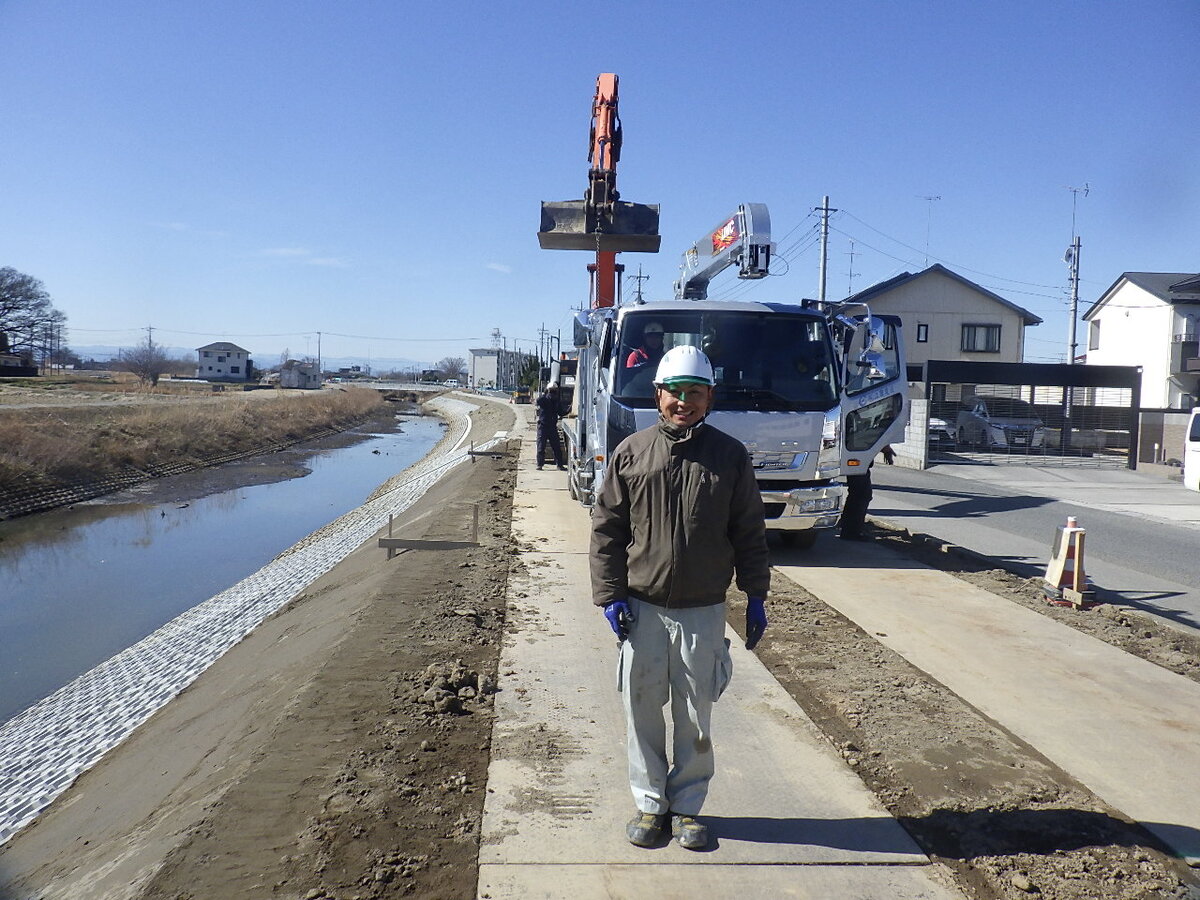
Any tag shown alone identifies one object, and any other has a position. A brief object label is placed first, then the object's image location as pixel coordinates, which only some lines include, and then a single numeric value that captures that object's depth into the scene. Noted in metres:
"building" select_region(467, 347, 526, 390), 120.19
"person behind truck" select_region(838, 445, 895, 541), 12.31
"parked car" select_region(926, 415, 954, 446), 29.95
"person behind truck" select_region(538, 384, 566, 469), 19.44
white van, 20.48
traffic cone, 8.52
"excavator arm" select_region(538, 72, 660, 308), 16.78
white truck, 9.41
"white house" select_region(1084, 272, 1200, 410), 39.06
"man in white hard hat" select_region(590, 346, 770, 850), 3.77
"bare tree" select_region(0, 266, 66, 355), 89.00
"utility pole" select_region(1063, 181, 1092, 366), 43.12
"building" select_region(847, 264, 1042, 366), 45.78
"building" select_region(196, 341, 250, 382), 125.94
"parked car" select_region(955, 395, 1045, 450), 30.02
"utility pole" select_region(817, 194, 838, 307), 40.41
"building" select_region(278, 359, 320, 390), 106.81
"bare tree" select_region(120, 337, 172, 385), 101.46
